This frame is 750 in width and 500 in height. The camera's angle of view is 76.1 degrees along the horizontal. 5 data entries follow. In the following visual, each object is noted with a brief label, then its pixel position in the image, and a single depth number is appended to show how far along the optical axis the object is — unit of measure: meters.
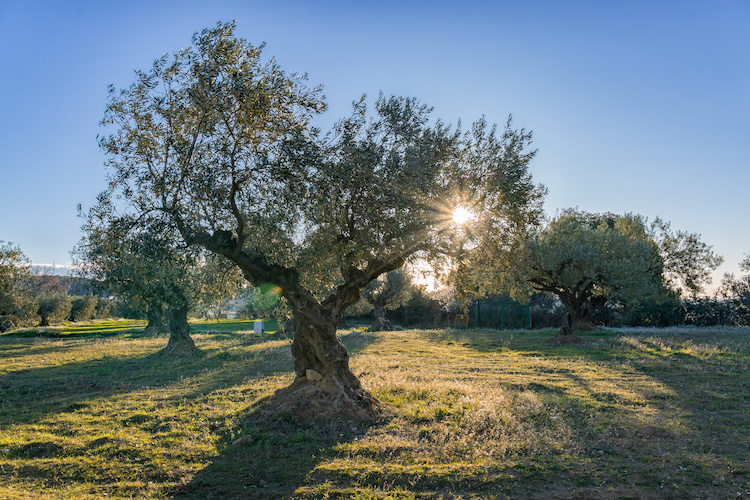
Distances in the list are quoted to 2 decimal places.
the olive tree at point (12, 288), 31.89
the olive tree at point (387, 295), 41.19
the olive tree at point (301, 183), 10.00
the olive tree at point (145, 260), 10.23
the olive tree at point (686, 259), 39.28
